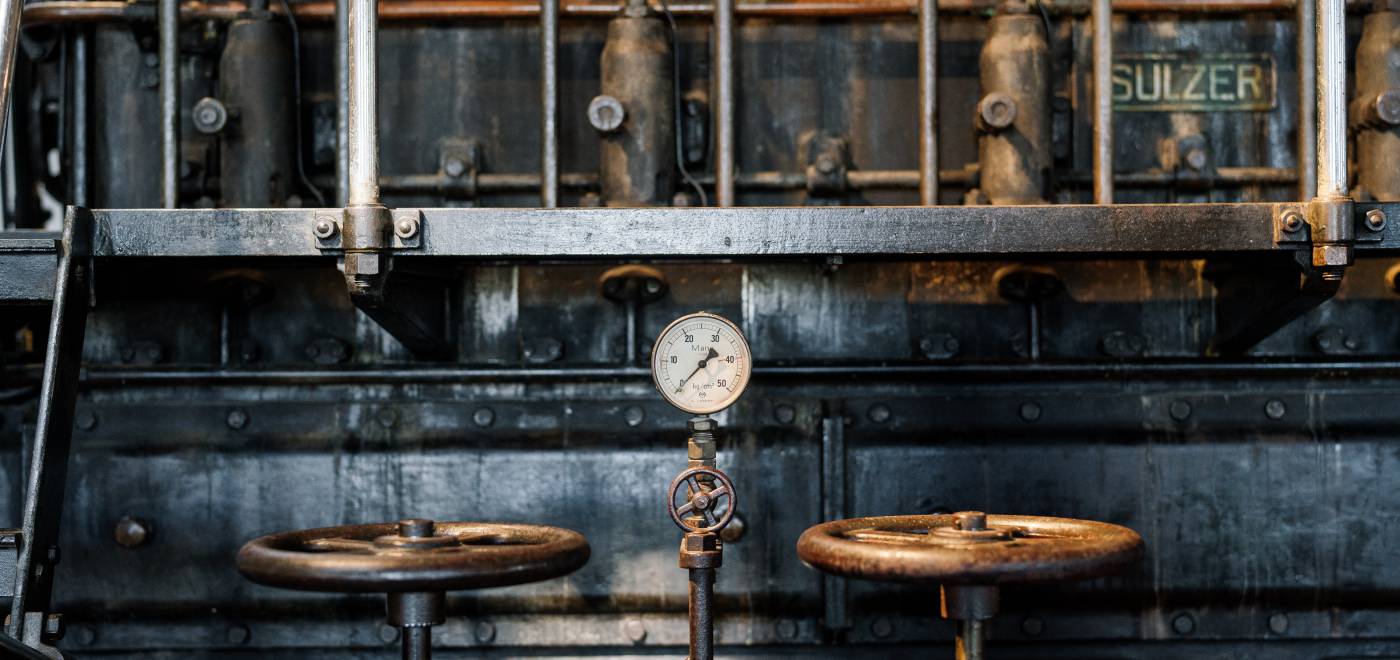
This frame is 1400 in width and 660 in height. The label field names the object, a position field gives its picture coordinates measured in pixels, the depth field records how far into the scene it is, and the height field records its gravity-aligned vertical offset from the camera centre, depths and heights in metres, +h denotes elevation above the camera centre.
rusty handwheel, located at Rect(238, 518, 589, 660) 2.02 -0.37
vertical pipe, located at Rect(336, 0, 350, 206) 2.80 +0.52
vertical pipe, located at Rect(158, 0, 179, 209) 2.83 +0.52
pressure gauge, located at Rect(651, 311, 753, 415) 2.48 -0.06
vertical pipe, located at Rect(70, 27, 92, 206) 3.15 +0.58
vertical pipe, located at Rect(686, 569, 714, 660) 2.45 -0.53
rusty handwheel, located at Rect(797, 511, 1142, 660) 1.98 -0.35
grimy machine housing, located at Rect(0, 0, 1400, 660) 3.03 -0.01
